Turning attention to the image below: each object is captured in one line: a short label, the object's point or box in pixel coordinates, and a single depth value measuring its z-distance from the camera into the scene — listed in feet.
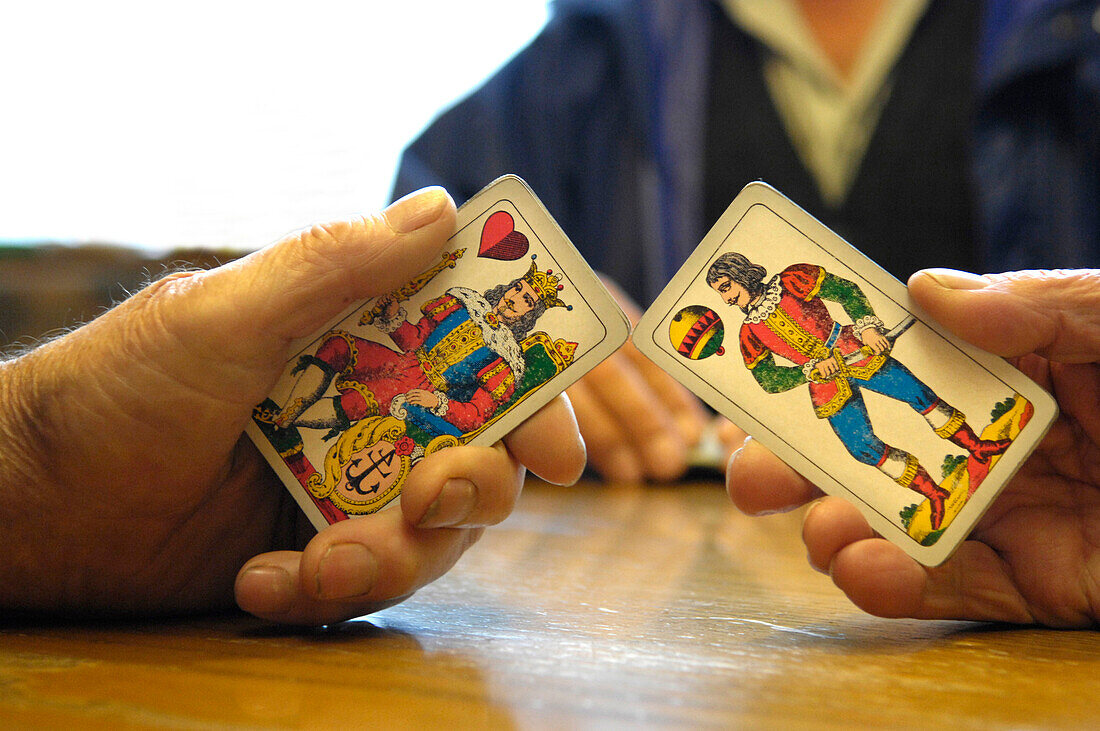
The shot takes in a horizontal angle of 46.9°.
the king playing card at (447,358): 1.01
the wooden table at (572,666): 0.73
